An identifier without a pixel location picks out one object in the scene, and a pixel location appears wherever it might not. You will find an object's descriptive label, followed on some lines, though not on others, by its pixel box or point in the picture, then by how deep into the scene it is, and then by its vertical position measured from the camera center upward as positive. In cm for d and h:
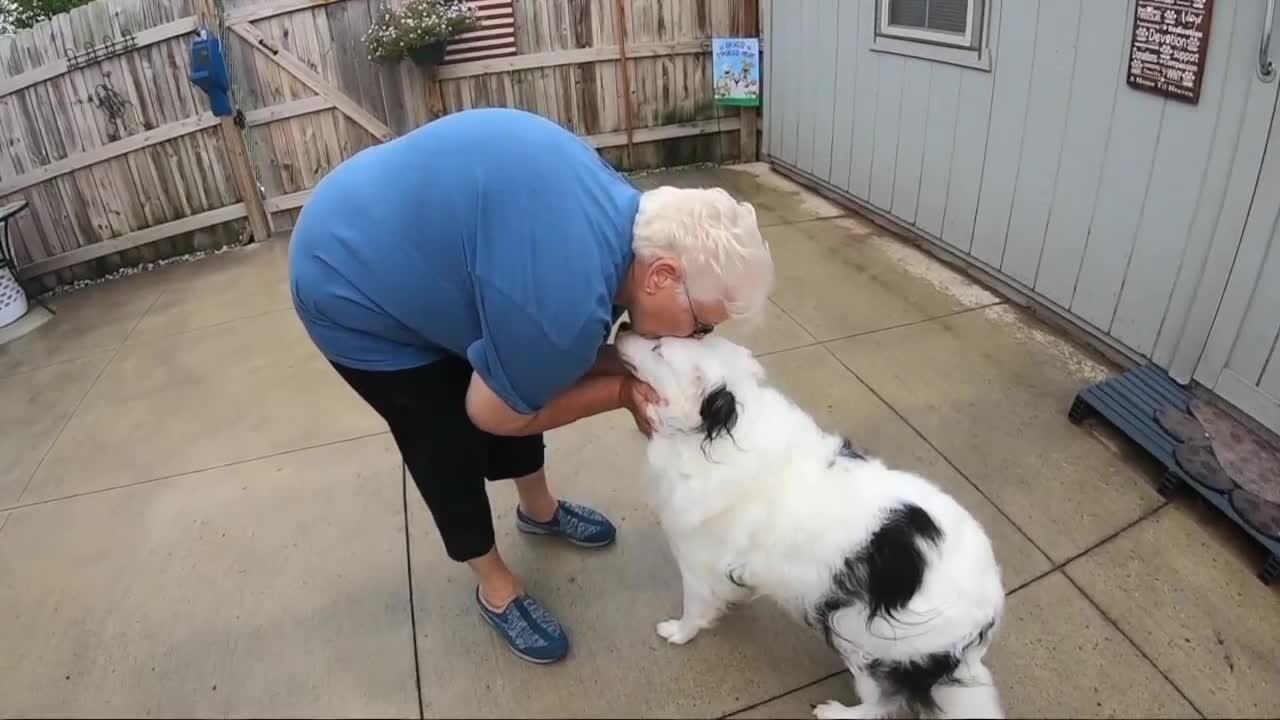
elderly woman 144 -52
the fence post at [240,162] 475 -100
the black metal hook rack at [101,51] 463 -28
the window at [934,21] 378 -30
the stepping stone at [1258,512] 229 -154
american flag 529 -35
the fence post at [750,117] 571 -105
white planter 445 -153
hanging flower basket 493 -26
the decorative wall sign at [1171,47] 269 -33
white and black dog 158 -109
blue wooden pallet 257 -152
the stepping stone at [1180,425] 268 -151
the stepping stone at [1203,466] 247 -152
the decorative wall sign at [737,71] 570 -69
